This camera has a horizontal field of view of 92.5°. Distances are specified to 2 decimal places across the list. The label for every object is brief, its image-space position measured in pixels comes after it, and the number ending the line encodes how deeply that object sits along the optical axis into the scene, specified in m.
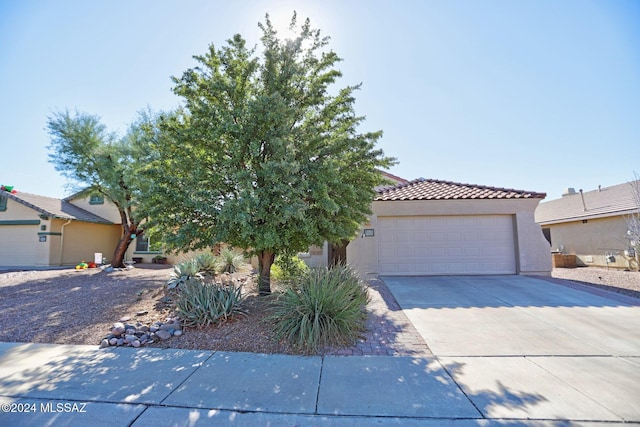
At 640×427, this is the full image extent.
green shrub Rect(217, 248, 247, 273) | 12.62
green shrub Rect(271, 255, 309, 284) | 7.17
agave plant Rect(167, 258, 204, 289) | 9.24
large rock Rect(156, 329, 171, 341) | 5.42
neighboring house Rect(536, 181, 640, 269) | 14.91
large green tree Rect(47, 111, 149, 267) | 14.38
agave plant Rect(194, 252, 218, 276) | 11.35
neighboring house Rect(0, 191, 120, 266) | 17.89
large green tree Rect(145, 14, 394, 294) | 6.31
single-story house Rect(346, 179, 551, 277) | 11.48
